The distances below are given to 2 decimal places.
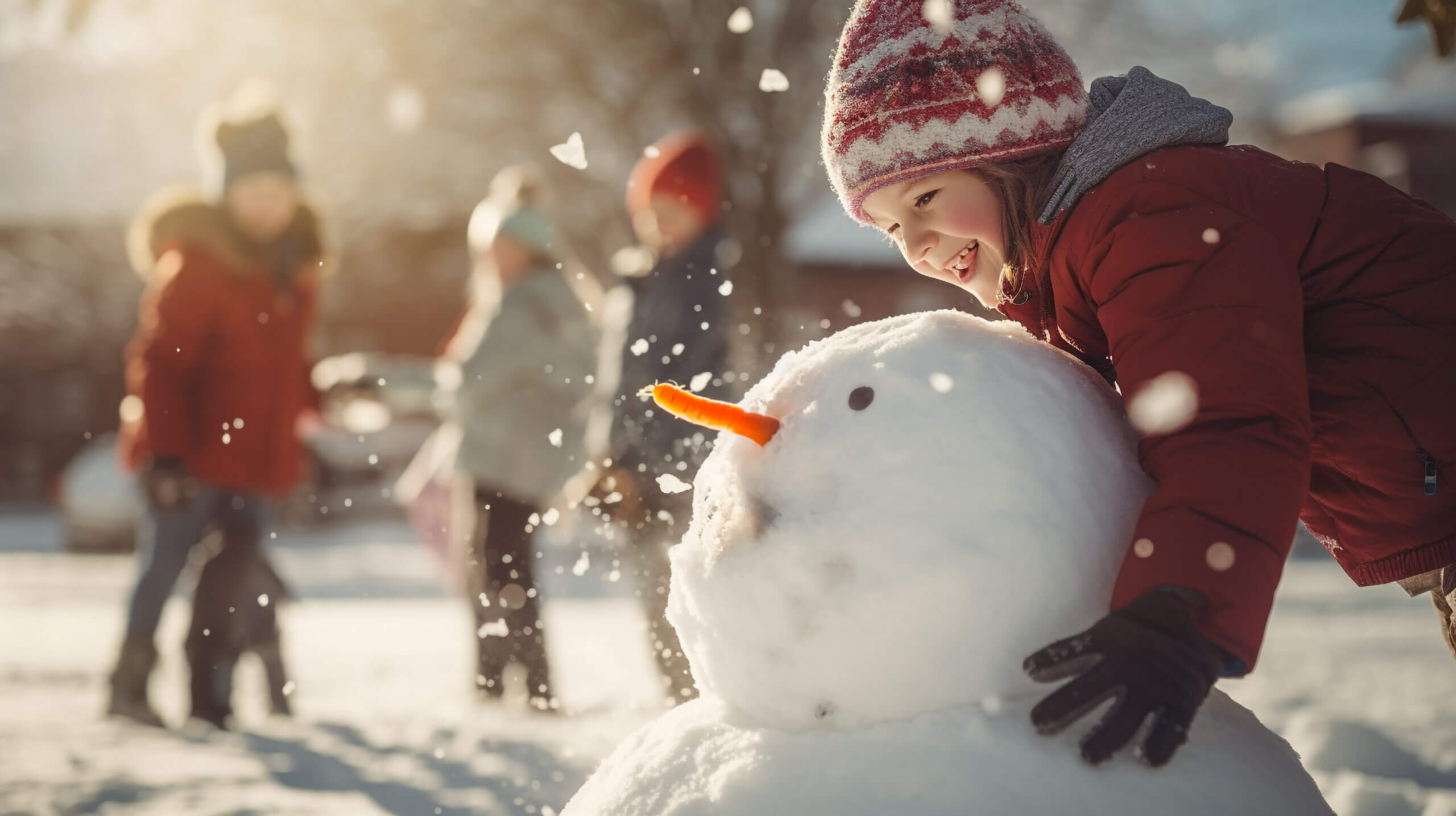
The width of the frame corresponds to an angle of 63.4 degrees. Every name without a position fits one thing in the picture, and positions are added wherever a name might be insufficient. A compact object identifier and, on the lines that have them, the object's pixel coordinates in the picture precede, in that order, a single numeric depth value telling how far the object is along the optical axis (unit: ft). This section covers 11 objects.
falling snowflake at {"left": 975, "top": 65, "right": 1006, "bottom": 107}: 5.45
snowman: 4.13
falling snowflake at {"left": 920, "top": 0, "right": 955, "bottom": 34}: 5.62
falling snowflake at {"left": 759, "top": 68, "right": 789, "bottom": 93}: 8.86
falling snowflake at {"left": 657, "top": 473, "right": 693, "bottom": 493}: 5.97
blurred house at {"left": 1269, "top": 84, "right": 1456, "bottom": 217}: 70.13
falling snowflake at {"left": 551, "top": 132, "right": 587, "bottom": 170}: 8.78
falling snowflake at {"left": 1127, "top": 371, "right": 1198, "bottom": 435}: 4.43
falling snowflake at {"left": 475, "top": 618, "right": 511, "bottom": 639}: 14.07
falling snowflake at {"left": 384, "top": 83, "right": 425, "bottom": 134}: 37.04
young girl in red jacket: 4.06
